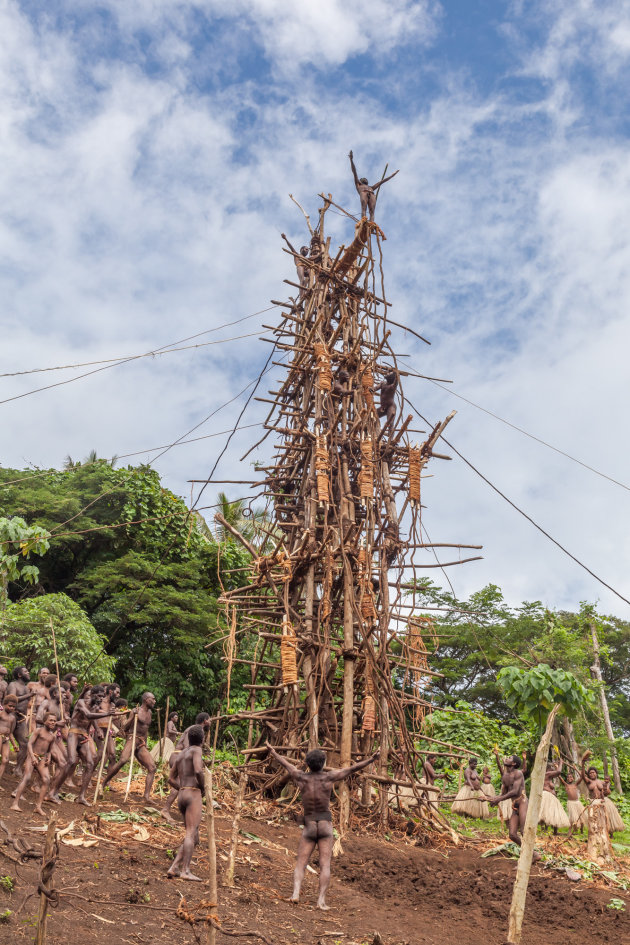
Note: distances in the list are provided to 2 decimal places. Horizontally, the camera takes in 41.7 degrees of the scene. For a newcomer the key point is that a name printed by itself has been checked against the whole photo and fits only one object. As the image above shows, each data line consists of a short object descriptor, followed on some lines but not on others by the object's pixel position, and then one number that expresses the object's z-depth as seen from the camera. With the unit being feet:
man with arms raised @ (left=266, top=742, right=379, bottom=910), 26.35
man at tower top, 47.42
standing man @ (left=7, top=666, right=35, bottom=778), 36.78
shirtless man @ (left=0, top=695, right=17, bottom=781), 35.37
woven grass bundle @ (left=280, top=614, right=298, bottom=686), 40.11
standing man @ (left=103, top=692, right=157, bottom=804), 36.70
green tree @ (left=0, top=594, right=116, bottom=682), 56.13
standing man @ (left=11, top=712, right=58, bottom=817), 32.32
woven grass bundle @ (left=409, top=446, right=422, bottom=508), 44.96
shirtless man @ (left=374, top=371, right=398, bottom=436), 48.10
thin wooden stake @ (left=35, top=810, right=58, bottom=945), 16.16
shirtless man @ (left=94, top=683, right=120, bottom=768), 37.50
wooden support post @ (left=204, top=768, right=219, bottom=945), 18.79
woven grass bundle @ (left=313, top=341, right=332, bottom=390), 45.50
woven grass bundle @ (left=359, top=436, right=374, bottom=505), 44.11
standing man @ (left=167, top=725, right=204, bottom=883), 25.81
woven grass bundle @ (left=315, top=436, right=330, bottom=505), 42.01
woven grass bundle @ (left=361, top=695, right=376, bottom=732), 39.99
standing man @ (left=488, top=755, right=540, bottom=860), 39.93
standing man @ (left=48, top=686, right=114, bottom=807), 35.04
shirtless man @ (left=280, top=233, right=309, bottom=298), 51.14
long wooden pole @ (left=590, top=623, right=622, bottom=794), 76.18
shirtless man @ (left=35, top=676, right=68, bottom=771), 34.12
